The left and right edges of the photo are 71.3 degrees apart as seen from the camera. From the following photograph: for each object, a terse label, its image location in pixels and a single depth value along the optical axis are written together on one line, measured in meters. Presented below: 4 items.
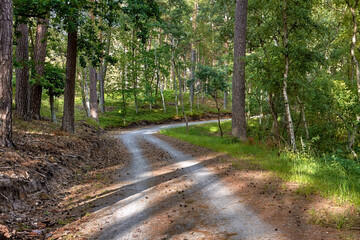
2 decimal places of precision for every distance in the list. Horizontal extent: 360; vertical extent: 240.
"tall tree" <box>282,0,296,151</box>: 10.03
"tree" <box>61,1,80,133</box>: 11.97
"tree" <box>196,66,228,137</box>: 18.14
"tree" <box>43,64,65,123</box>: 14.04
